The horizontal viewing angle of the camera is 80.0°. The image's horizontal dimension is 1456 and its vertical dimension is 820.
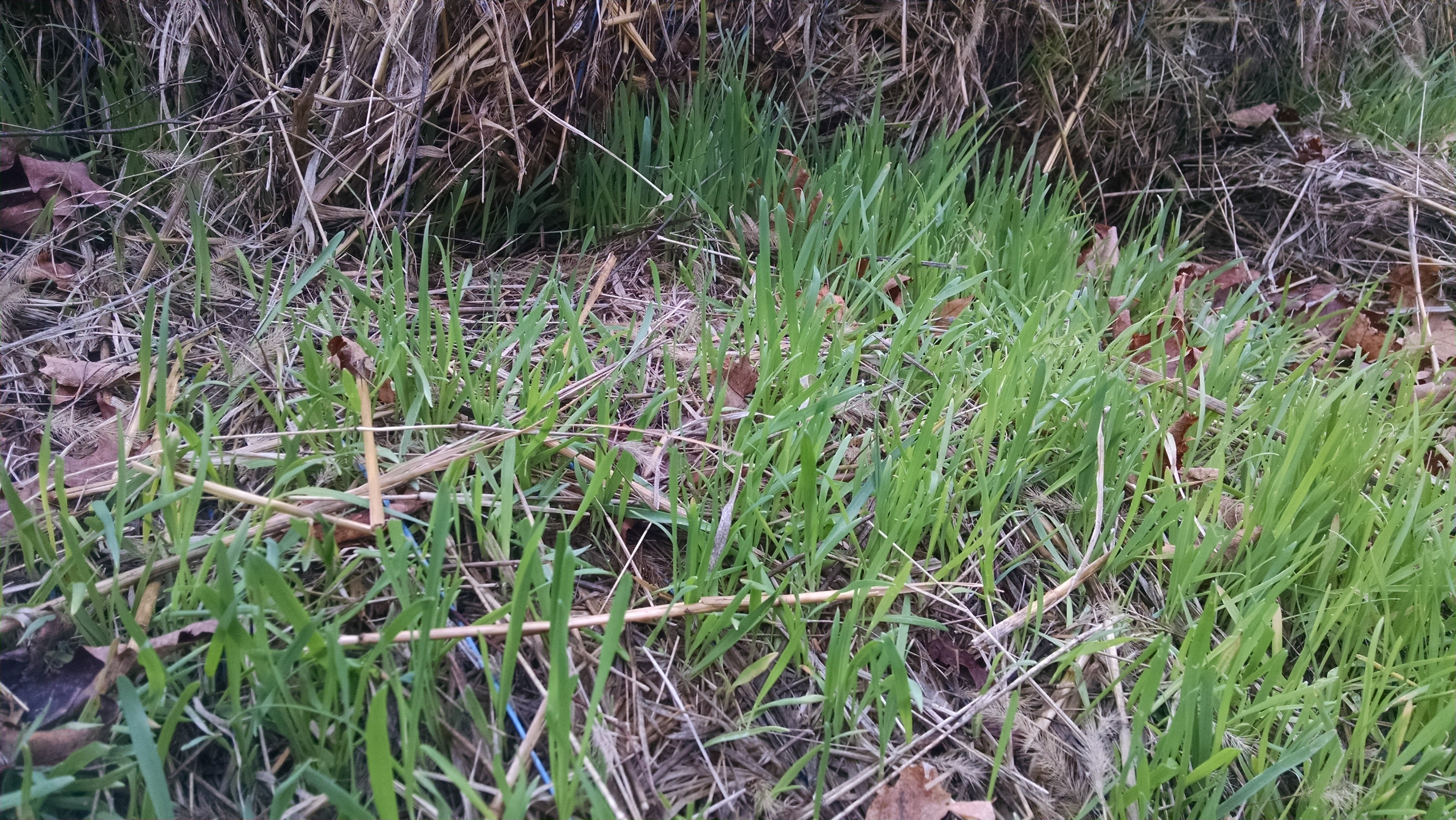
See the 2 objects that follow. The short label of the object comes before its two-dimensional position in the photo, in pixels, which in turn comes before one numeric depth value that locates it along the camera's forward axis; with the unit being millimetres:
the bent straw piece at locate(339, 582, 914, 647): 1010
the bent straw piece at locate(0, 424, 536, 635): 1043
